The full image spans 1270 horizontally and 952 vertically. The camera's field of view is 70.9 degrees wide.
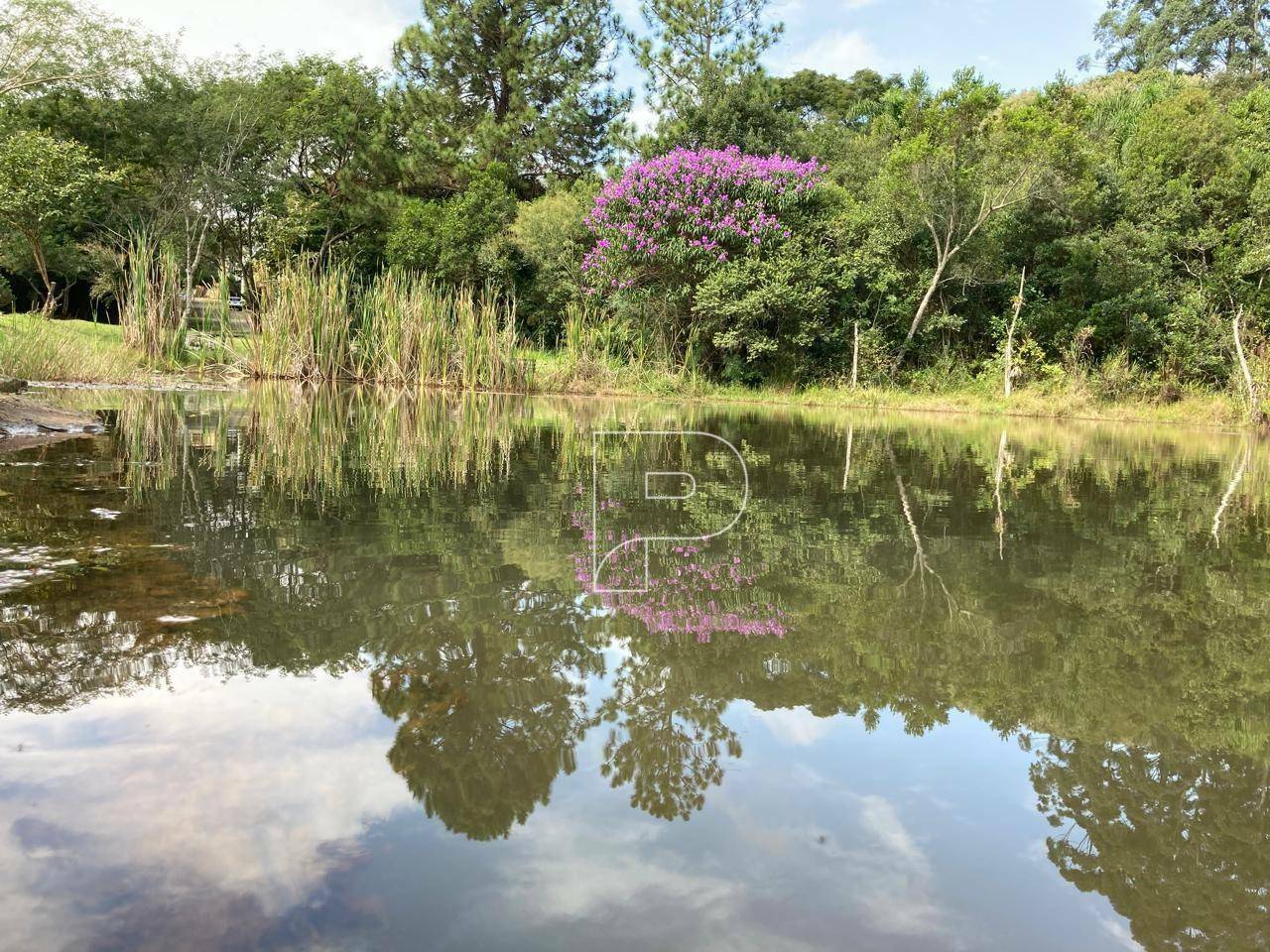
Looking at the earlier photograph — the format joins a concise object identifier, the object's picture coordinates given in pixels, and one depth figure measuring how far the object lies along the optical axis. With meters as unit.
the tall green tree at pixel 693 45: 20.23
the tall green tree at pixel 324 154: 25.25
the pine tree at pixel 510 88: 24.22
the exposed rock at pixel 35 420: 6.53
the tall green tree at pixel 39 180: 18.69
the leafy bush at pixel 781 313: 15.07
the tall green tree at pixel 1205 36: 31.92
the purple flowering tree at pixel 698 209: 15.30
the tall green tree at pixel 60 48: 19.73
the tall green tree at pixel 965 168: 15.04
